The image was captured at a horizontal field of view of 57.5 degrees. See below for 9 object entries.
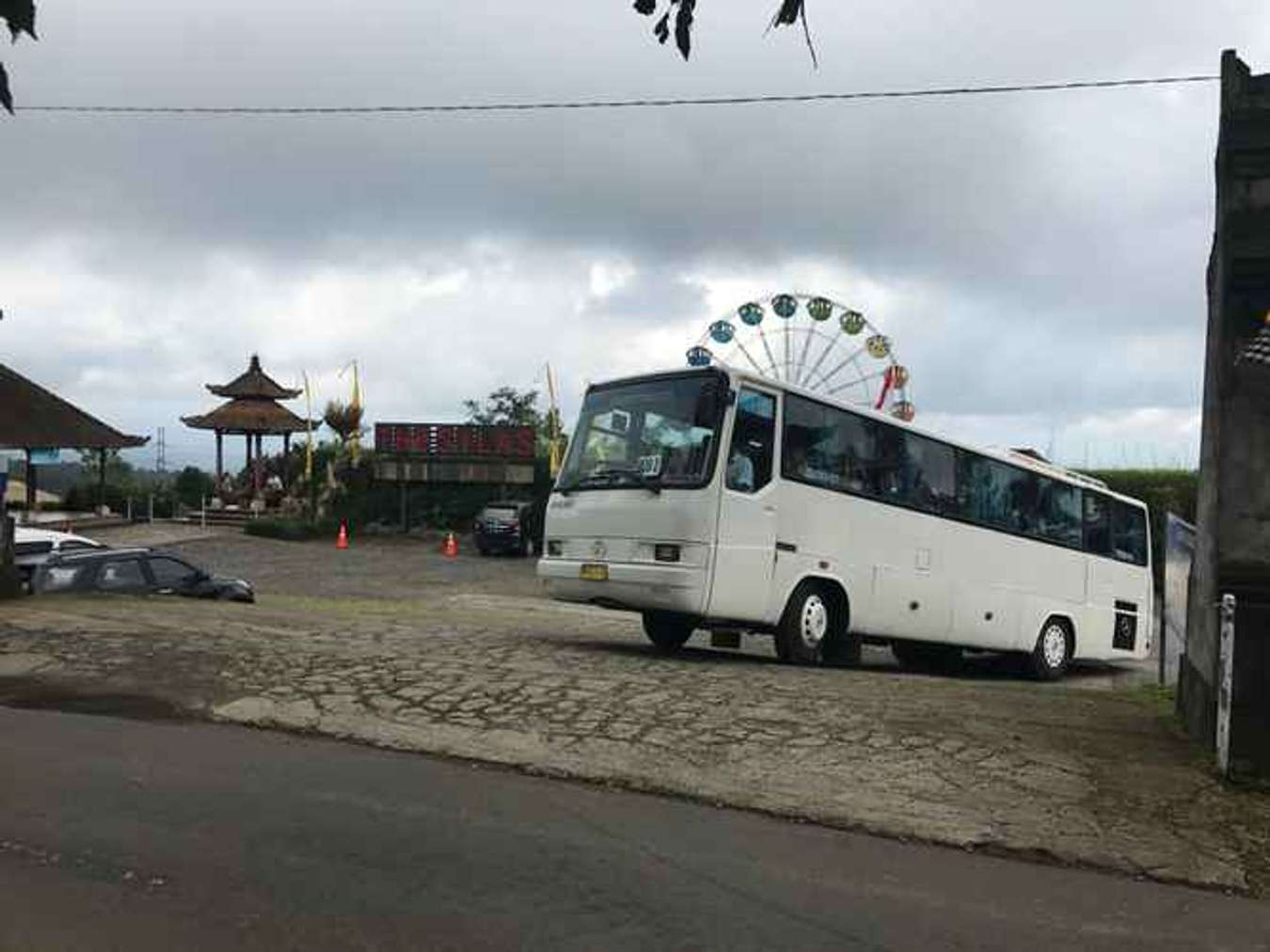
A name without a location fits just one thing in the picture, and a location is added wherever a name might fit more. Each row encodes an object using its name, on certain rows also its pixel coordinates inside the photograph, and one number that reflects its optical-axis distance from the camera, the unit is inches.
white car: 776.9
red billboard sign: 1657.2
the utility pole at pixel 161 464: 3022.6
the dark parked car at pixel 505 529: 1473.9
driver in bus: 433.7
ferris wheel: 1501.0
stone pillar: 269.6
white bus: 430.9
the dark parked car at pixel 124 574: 608.4
